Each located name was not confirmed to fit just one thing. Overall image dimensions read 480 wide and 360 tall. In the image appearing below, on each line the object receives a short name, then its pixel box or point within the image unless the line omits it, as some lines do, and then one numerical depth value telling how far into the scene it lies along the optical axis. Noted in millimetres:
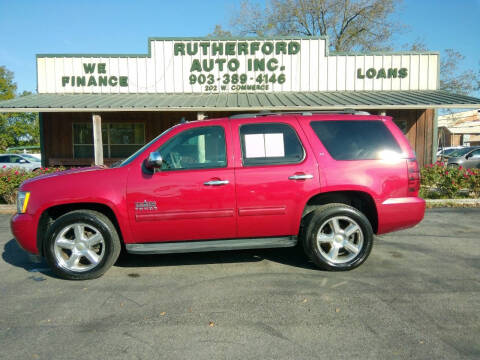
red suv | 4020
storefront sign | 13359
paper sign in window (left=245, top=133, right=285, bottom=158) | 4207
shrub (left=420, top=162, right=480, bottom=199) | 8938
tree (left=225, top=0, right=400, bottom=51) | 30828
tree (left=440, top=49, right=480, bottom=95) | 31156
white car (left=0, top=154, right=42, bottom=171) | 17258
